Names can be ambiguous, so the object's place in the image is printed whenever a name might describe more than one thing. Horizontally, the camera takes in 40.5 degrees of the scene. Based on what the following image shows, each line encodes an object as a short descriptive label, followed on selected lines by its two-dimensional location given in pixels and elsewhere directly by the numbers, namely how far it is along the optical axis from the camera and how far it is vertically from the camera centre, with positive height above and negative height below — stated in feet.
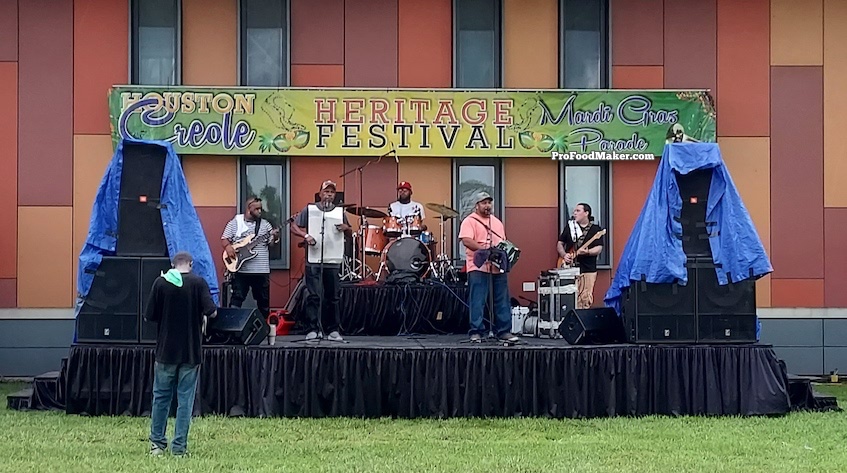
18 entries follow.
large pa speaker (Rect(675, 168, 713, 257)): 35.68 +0.66
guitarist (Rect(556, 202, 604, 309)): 42.52 -0.73
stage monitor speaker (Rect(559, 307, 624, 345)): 35.86 -3.02
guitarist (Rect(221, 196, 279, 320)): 41.73 -1.24
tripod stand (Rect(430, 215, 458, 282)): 44.34 -1.45
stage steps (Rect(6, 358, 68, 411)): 35.94 -5.19
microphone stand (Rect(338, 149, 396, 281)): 44.78 -0.09
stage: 34.63 -4.54
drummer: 44.86 +0.98
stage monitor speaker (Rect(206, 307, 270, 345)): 34.73 -2.91
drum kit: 43.93 -0.64
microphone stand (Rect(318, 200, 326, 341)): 36.87 -2.20
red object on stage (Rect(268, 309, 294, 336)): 41.87 -3.38
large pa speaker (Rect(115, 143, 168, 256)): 34.94 +0.83
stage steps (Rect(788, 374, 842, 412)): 37.01 -5.40
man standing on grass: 27.81 -2.58
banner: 45.47 +4.46
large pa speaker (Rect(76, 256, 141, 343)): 34.76 -1.98
